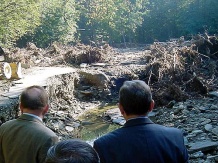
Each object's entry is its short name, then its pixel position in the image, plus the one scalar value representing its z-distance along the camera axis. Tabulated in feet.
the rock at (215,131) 23.17
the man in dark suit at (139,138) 6.84
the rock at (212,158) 18.45
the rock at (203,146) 20.52
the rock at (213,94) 36.62
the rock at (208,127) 24.87
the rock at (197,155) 19.80
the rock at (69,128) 32.51
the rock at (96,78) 47.88
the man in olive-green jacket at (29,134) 7.75
